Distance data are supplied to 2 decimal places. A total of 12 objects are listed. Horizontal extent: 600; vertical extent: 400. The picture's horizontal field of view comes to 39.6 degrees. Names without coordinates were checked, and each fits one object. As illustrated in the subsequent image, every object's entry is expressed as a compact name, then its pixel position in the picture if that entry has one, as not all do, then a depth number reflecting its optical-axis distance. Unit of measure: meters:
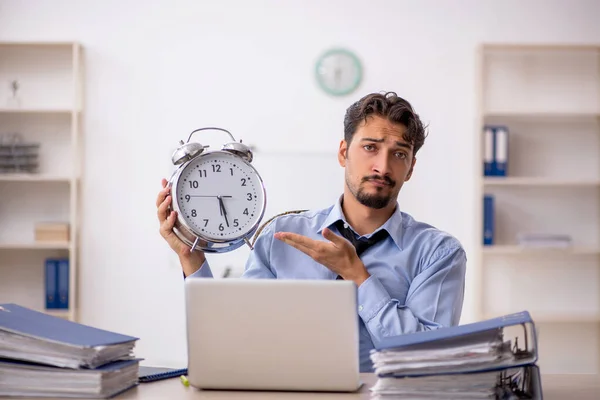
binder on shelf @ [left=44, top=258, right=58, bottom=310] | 4.52
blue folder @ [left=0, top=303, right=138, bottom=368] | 1.46
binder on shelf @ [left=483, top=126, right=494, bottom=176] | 4.46
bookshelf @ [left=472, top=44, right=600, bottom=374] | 4.70
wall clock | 4.66
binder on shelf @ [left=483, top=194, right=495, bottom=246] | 4.49
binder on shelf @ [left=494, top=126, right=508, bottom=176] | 4.46
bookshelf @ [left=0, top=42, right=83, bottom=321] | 4.67
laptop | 1.43
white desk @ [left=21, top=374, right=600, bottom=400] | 1.45
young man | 1.99
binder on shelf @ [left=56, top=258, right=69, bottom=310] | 4.52
